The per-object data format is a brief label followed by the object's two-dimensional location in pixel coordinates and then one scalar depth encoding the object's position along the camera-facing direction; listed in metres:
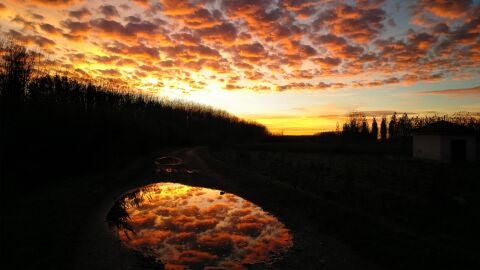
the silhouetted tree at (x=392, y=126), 98.89
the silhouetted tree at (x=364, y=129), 89.65
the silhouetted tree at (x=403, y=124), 90.15
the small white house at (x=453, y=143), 29.02
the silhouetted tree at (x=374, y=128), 95.12
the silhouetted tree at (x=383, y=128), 104.75
